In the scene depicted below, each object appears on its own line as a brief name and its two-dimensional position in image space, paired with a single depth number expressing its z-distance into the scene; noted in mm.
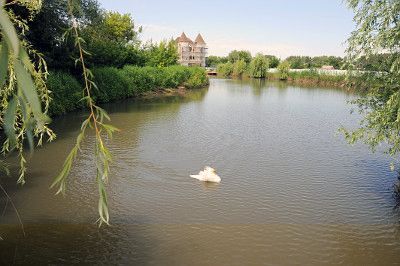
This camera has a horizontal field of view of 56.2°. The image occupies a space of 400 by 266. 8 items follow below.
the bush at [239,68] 88875
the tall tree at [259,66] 79688
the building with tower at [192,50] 110125
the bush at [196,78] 50250
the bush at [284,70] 74312
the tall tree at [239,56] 110275
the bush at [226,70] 91688
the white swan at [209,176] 11625
